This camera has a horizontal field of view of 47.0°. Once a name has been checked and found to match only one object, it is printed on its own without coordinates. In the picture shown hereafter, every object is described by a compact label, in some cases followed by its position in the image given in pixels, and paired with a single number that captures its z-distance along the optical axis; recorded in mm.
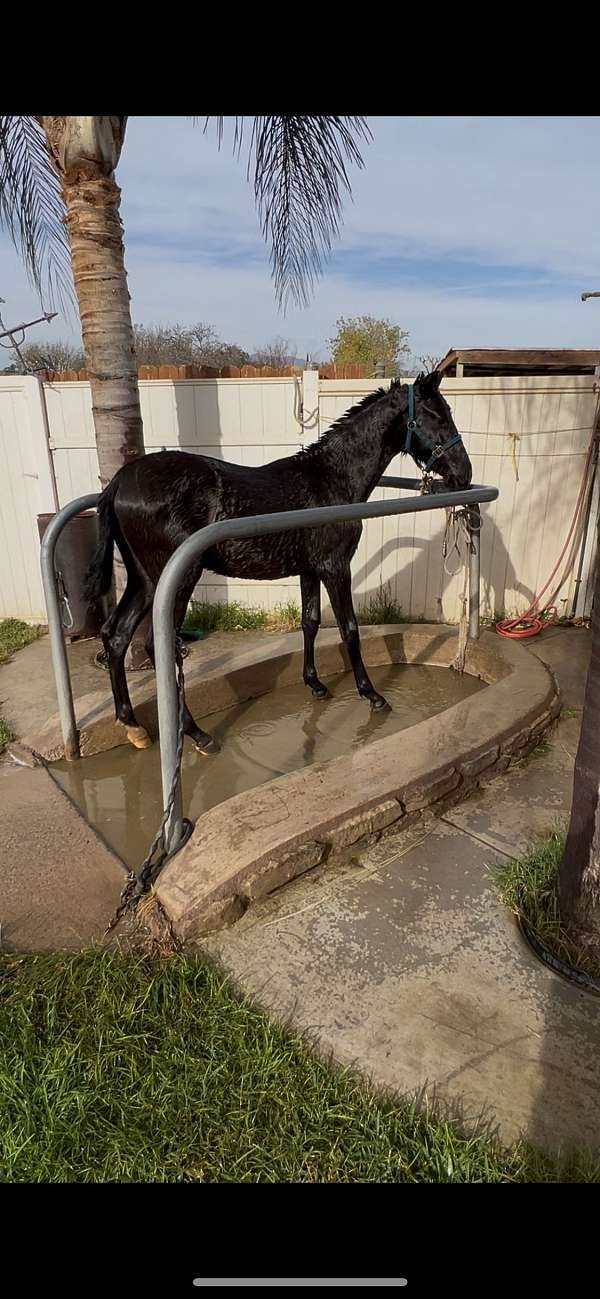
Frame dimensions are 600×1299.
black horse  3234
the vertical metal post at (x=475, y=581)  4250
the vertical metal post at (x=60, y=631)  3178
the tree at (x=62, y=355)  19344
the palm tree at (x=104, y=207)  3631
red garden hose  5456
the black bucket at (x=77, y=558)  5031
